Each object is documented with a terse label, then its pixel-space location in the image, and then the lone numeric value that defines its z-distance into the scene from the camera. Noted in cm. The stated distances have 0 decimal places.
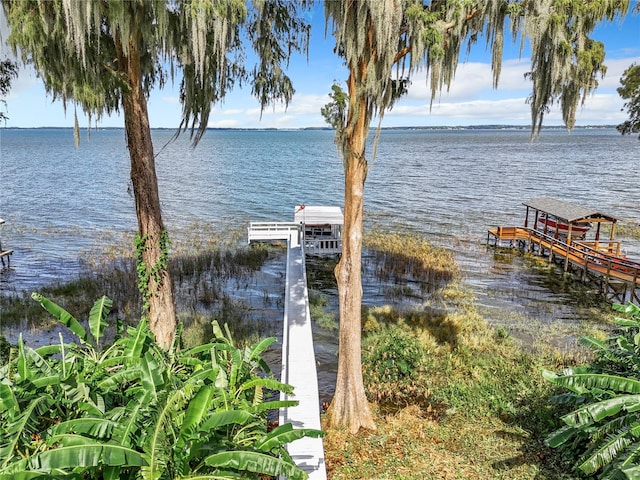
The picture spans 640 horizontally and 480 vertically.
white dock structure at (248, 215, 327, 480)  630
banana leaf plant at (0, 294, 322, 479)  384
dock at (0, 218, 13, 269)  2047
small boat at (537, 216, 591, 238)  2225
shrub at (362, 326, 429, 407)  916
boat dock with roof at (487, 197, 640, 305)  1773
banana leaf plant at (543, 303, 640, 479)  536
